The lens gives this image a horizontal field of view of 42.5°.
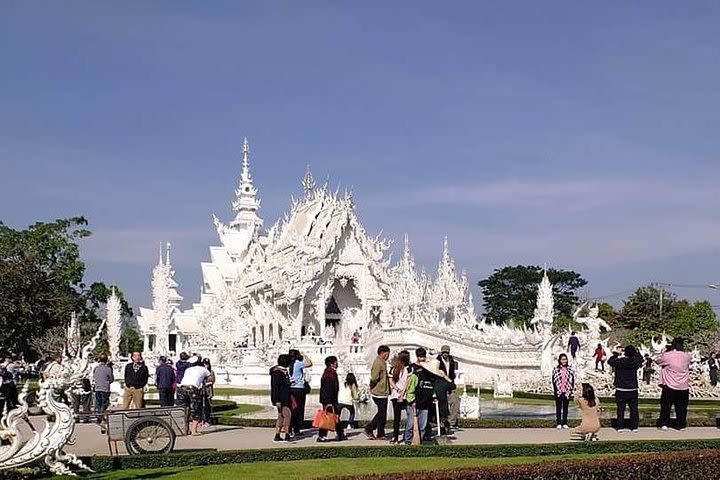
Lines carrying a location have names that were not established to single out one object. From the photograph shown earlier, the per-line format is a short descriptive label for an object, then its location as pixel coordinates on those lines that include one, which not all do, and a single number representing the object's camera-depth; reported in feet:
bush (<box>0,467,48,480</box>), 39.60
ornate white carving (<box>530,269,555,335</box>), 131.12
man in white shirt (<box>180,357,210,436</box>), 58.23
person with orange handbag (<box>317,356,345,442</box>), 53.57
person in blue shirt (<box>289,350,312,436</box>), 55.83
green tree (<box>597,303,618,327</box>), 258.14
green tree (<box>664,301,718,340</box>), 218.34
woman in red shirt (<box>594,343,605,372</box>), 104.88
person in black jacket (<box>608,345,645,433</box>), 57.31
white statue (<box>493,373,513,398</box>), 101.07
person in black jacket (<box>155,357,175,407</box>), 64.95
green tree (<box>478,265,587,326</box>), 291.99
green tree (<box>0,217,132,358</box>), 131.44
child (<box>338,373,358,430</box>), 57.26
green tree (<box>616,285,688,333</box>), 249.55
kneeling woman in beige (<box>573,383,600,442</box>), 51.44
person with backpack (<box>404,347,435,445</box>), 50.83
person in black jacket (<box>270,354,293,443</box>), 52.85
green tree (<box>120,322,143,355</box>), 287.07
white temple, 137.59
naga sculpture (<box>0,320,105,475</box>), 37.99
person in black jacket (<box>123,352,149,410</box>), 59.11
